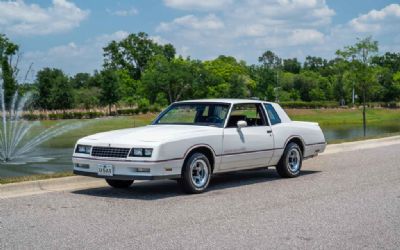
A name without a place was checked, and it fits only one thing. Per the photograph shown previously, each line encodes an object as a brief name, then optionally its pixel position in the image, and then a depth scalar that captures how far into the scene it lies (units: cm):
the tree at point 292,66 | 17500
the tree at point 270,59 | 17238
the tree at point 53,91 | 5994
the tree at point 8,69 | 4675
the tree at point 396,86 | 10475
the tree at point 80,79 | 12342
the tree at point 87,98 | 7121
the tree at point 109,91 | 6644
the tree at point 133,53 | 12156
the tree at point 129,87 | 8475
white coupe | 916
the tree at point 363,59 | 3151
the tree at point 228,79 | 9081
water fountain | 2034
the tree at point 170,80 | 8381
